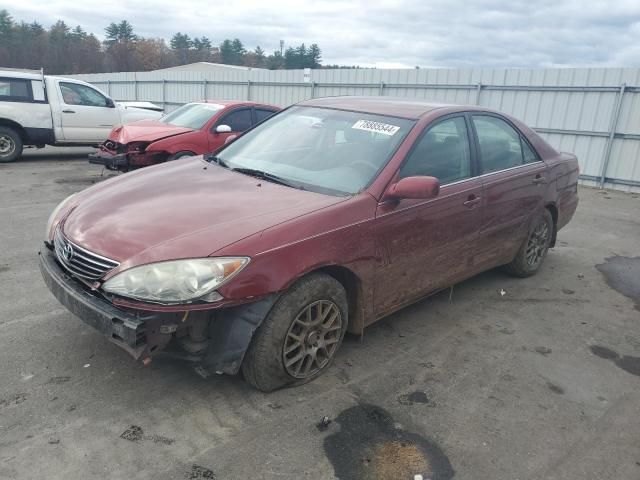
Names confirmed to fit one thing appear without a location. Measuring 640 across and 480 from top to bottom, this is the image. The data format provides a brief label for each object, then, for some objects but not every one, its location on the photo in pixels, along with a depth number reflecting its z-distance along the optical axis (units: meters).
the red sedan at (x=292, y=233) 2.55
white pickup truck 10.52
